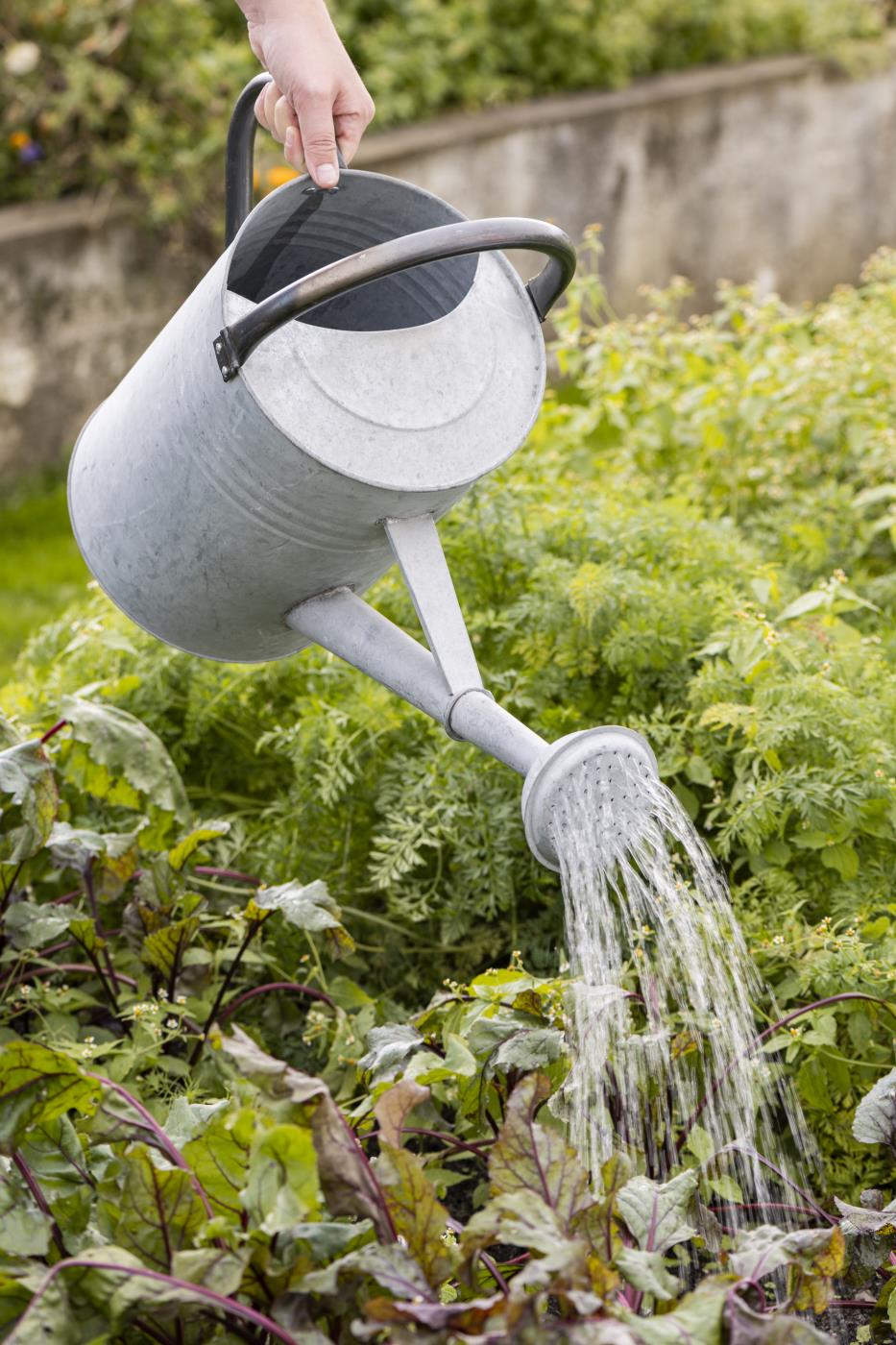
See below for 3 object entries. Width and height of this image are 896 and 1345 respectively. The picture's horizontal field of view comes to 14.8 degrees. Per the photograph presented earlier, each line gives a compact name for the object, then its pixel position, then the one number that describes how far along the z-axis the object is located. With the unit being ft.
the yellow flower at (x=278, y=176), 14.58
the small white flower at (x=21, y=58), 15.98
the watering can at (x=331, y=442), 7.15
